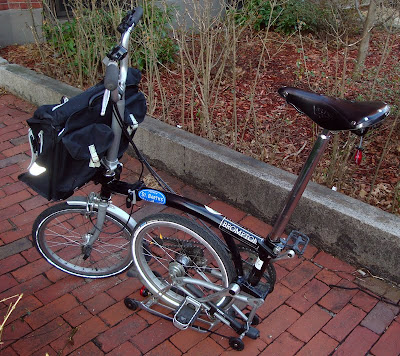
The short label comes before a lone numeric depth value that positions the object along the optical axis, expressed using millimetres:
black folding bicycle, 2217
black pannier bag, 2377
